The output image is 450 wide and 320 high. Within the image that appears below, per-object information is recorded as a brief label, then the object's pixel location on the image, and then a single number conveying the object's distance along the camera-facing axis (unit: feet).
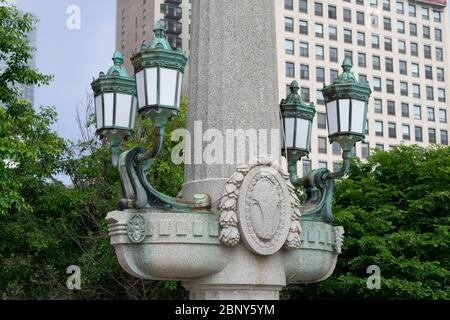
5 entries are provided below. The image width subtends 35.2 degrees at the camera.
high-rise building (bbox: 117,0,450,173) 234.17
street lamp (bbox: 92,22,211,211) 22.16
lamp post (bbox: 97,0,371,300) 22.40
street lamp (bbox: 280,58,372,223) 26.35
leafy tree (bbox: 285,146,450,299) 63.16
